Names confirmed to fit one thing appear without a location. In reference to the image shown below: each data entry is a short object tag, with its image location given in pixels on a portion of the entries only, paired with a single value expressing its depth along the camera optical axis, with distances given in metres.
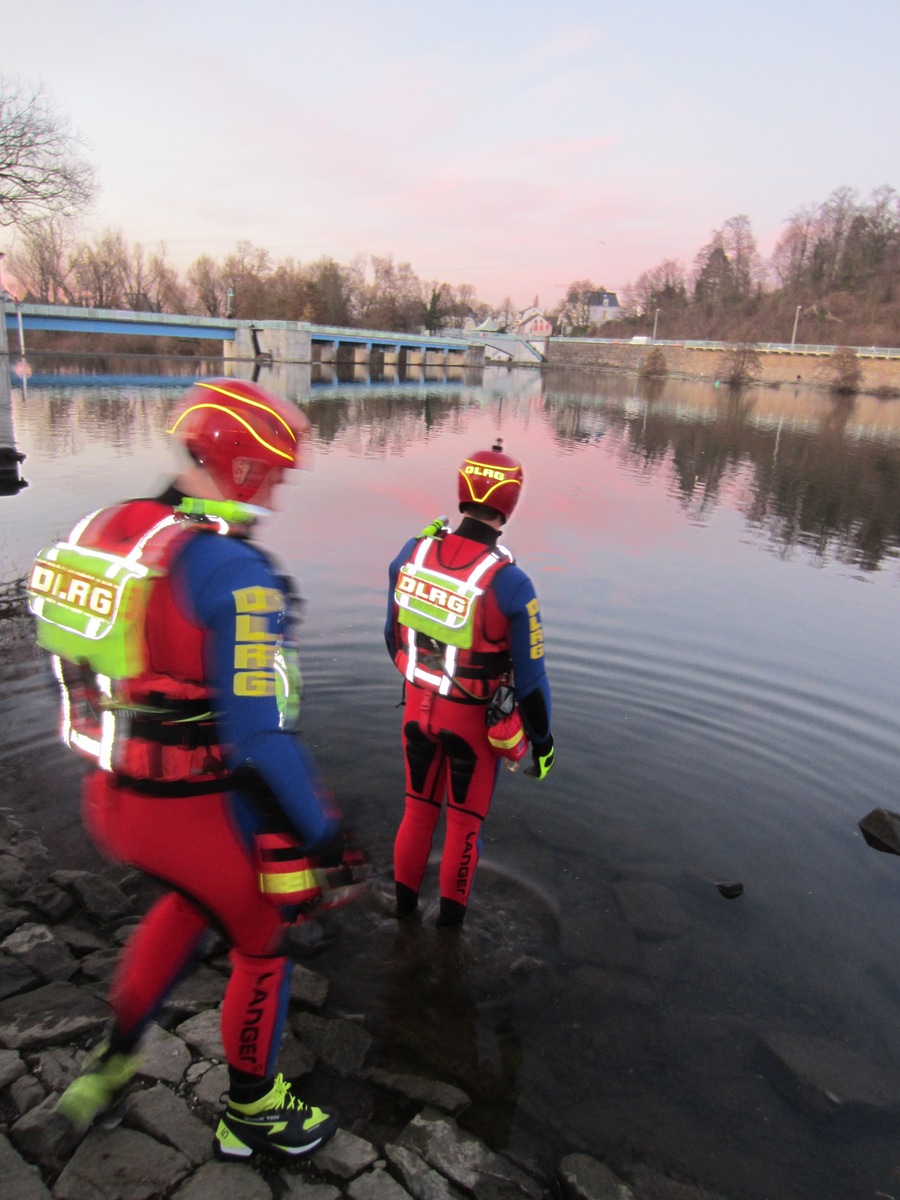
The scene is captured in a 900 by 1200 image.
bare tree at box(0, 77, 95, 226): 22.14
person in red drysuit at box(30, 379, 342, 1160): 2.02
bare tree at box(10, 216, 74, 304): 78.31
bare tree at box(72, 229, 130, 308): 84.06
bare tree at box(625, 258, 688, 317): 130.00
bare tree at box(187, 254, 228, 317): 97.75
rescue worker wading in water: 3.43
